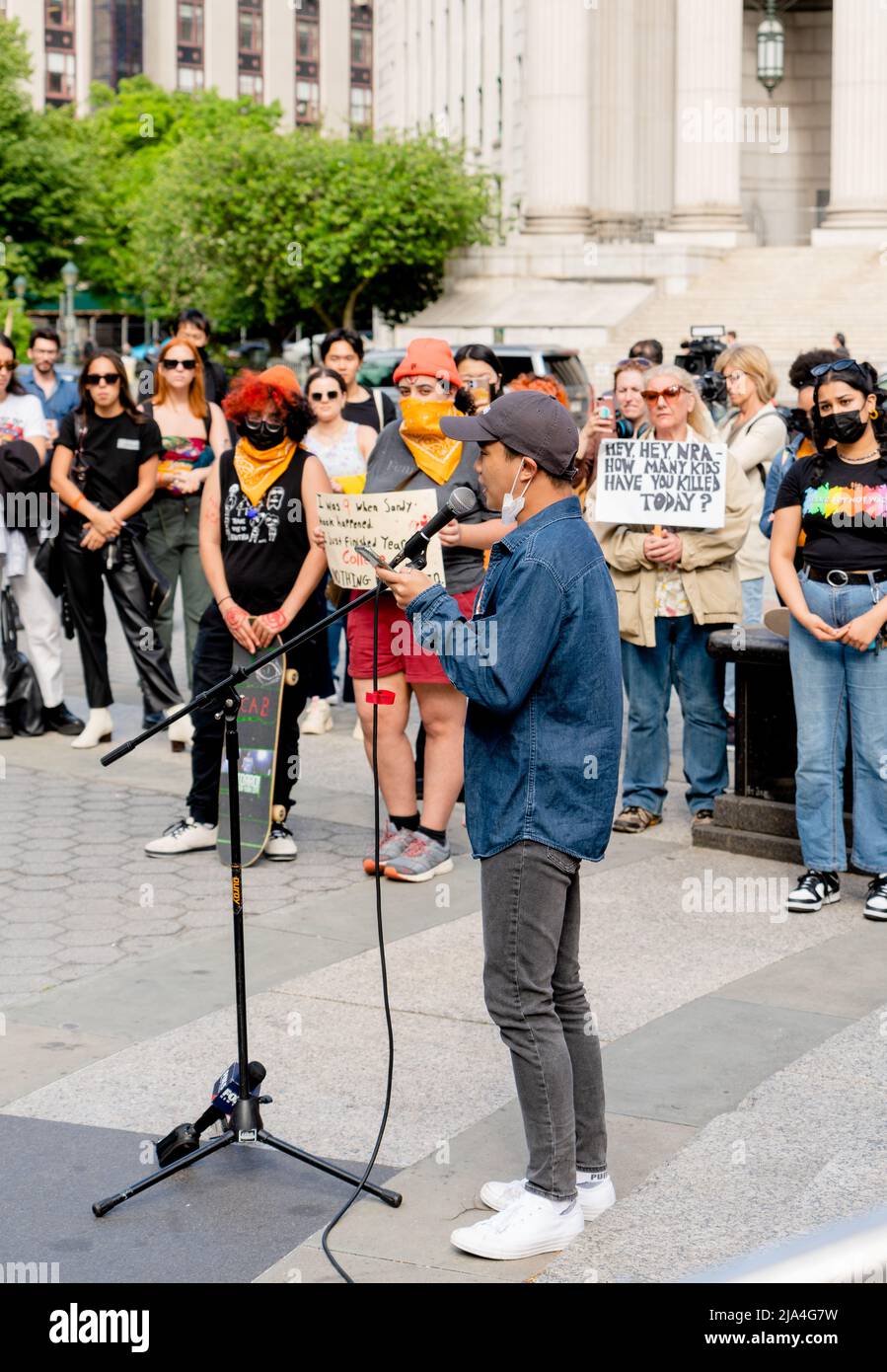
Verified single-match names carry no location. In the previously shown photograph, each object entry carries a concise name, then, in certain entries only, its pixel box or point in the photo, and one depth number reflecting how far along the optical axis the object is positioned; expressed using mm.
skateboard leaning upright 7496
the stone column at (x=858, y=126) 42062
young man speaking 3943
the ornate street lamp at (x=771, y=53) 39500
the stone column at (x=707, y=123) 43219
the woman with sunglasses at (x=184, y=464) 10156
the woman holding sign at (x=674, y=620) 8125
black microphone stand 4375
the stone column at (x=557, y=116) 44531
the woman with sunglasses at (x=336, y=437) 9750
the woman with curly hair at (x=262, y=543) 7457
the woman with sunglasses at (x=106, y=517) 9641
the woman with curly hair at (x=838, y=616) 6777
